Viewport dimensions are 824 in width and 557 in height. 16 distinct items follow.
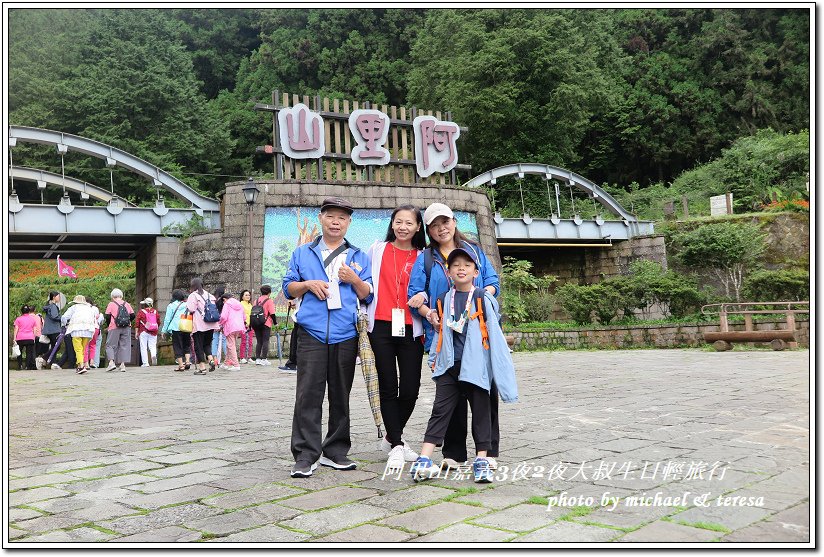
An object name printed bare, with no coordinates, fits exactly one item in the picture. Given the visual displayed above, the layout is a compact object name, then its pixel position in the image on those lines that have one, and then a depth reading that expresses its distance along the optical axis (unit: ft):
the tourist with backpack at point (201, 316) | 41.37
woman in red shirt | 16.33
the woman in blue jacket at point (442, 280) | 16.01
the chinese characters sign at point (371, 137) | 74.49
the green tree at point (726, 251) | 87.86
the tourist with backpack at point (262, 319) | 46.96
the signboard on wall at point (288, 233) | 70.74
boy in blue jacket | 15.24
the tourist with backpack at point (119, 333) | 46.14
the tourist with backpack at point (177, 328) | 43.52
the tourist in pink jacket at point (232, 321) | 44.60
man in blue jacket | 15.76
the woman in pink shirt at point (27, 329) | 52.19
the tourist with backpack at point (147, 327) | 50.06
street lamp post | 58.90
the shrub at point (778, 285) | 66.85
